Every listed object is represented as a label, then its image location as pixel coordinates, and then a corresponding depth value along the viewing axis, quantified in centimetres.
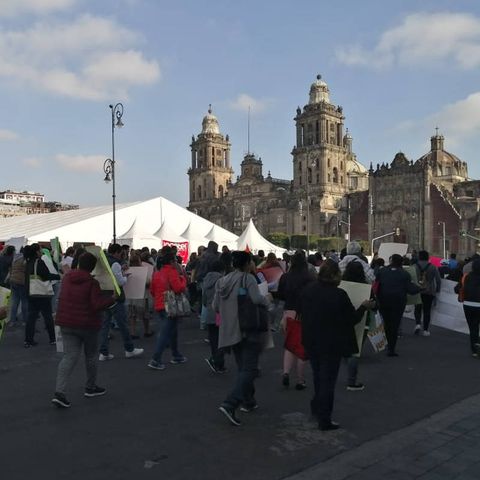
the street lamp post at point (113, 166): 2728
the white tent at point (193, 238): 2637
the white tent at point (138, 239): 2452
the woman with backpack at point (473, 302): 1007
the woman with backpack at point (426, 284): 1239
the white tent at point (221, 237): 2830
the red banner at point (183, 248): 2457
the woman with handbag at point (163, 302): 873
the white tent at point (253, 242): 2850
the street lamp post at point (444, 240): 6925
